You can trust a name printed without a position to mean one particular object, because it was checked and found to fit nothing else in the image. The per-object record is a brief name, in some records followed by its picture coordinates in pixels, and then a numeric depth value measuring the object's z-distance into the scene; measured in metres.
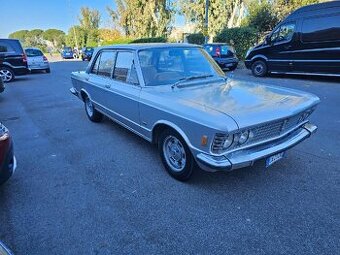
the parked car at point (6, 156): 3.14
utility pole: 20.61
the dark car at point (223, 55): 14.64
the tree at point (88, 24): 60.66
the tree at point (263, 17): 23.39
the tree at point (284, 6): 23.37
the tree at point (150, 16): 34.19
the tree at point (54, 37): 83.57
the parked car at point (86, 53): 33.00
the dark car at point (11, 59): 13.10
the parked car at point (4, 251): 1.81
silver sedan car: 2.92
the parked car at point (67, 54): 42.50
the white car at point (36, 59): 16.41
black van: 9.80
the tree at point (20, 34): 113.03
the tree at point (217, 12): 28.17
